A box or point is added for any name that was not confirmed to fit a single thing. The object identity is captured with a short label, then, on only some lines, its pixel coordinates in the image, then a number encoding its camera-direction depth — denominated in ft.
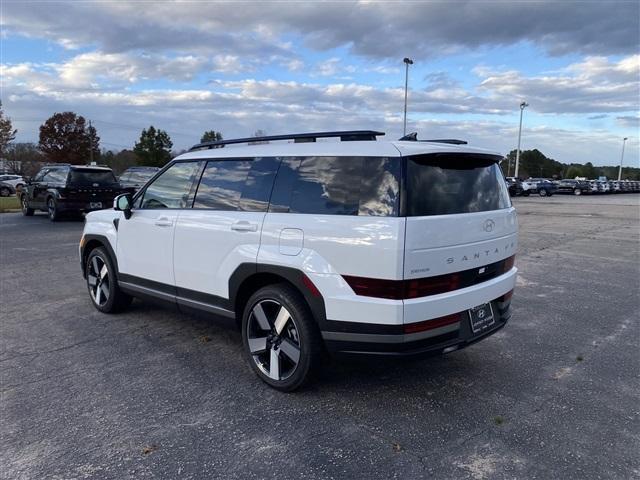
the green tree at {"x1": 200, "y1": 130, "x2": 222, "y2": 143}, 213.89
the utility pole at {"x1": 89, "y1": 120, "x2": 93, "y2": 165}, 206.64
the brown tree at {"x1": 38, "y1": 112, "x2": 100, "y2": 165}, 214.07
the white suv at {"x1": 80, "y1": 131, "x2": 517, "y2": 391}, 10.25
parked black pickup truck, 51.24
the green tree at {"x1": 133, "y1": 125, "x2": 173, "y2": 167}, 196.93
